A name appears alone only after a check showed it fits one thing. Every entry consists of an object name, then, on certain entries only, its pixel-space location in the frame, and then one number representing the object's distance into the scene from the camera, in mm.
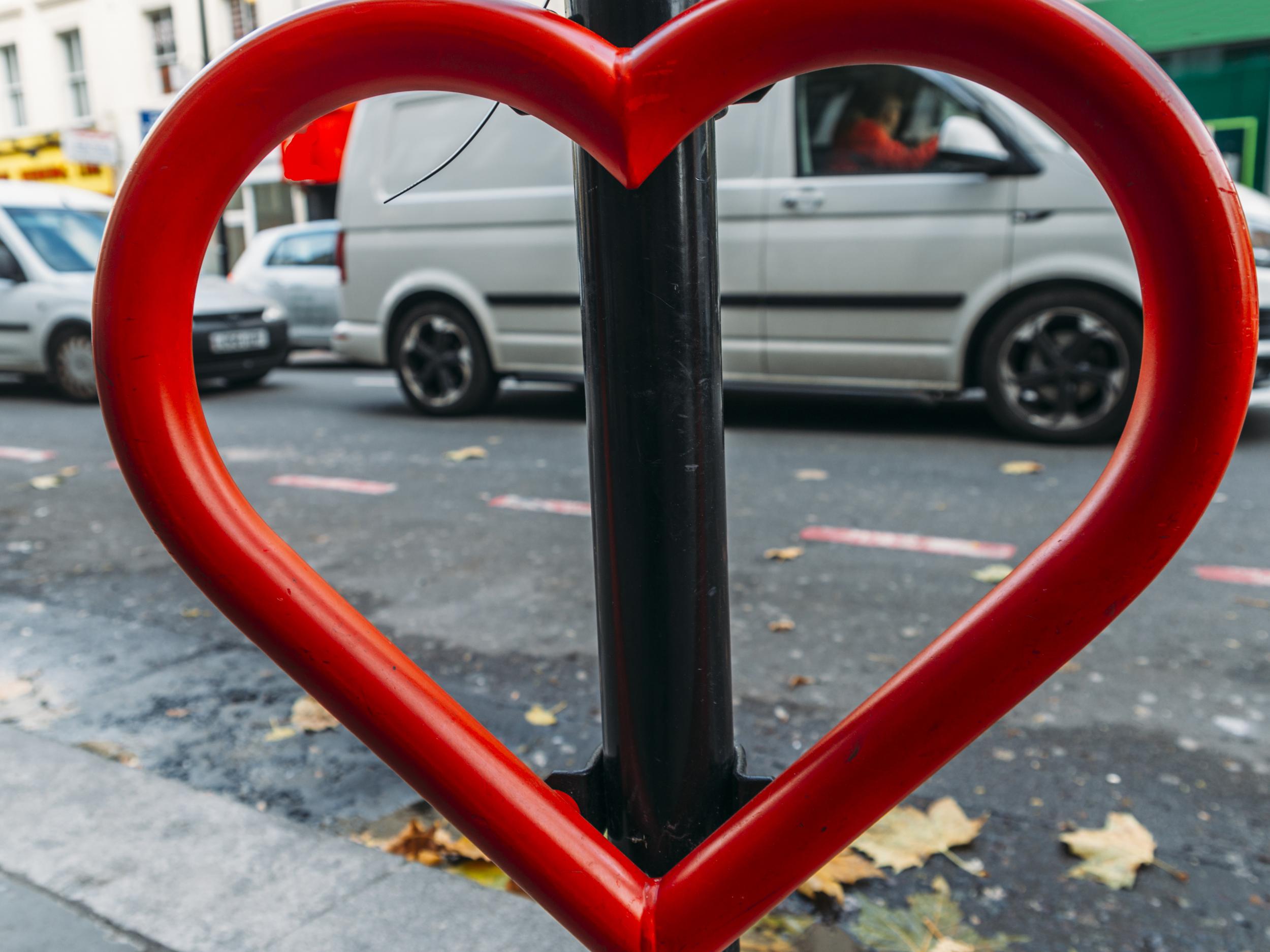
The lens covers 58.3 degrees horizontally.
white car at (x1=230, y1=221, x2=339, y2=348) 11000
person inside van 5652
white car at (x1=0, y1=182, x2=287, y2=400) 9039
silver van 5418
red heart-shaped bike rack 716
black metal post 906
